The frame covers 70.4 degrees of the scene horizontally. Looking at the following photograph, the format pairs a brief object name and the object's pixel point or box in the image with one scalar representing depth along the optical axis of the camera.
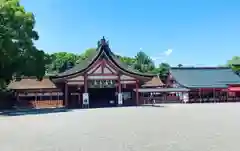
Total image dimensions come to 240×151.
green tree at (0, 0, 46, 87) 13.98
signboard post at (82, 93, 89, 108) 16.67
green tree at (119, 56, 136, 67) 39.40
